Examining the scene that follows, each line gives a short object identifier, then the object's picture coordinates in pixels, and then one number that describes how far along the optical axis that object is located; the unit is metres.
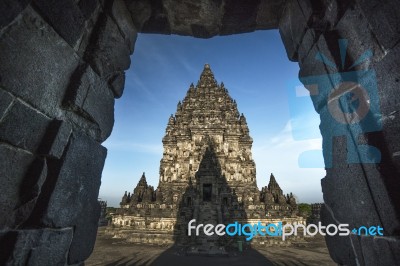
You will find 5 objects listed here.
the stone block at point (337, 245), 1.94
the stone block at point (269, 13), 2.63
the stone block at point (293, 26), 2.35
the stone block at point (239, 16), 2.59
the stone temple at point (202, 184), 16.48
